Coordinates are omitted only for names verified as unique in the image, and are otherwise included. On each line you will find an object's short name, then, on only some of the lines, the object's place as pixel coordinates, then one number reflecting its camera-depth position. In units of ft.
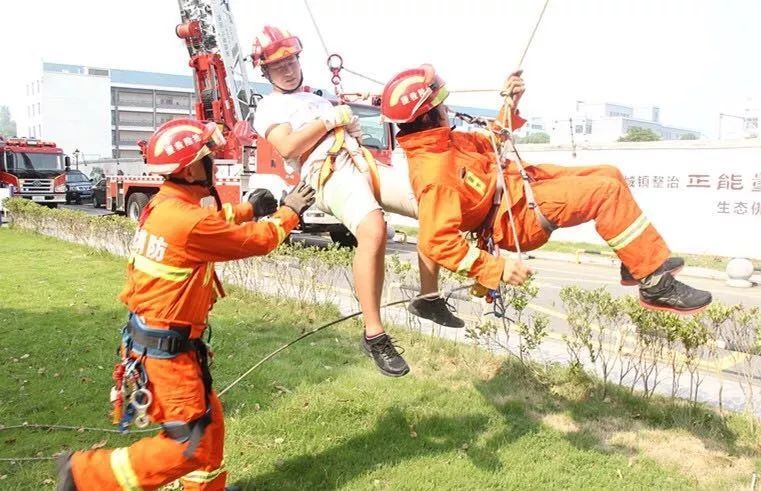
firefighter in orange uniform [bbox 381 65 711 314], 10.57
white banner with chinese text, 46.96
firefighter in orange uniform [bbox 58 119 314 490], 10.32
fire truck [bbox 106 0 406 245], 41.91
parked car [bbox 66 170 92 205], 103.02
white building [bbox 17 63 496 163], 228.43
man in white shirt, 11.59
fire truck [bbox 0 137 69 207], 80.89
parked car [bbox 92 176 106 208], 95.14
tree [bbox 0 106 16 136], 419.56
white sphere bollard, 38.22
